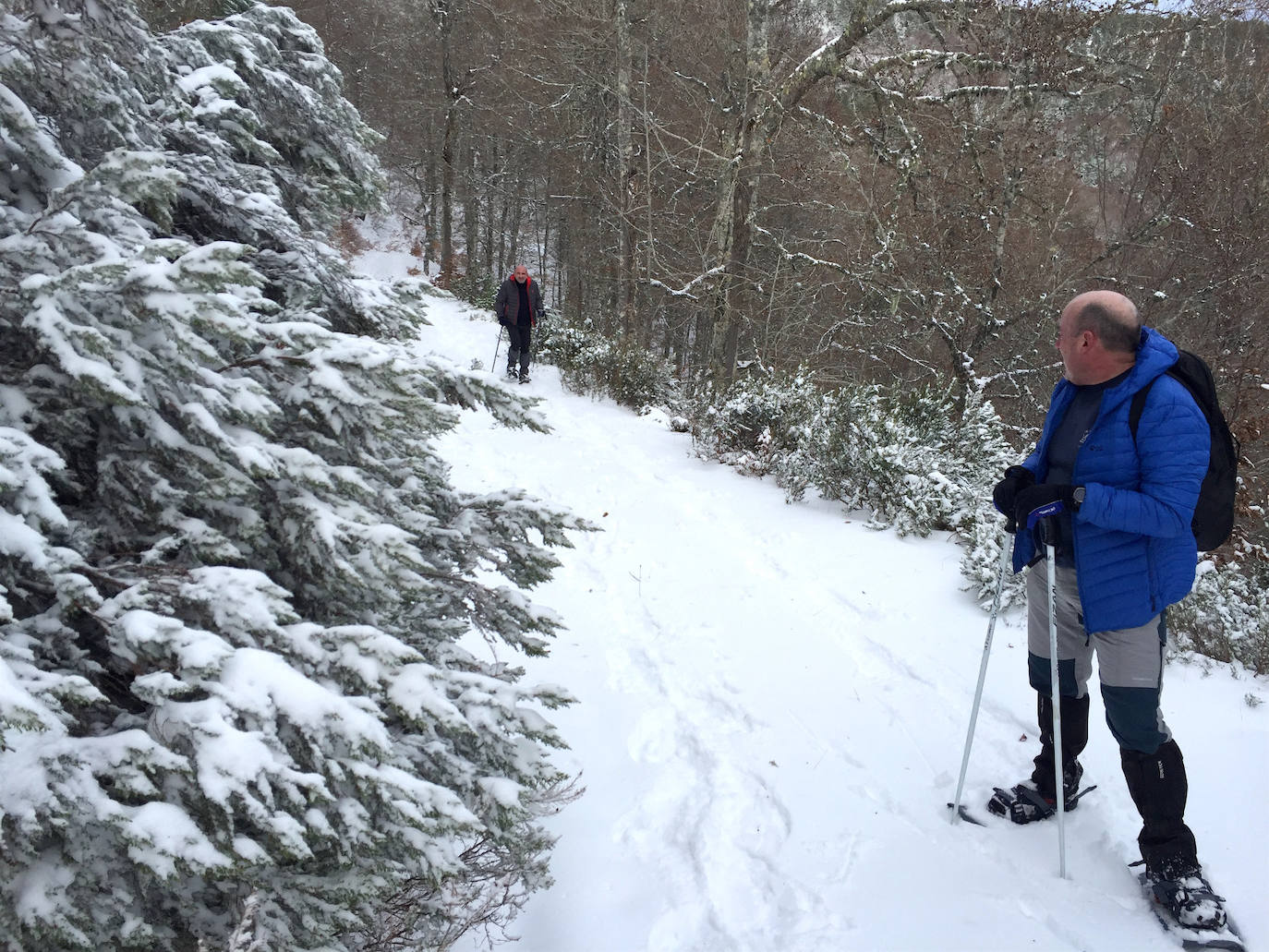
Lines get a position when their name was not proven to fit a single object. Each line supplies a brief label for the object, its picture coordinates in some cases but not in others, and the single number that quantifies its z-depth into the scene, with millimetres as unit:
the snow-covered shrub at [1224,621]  4160
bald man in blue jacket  2455
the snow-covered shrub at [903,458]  6227
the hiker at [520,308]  12164
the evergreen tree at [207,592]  1351
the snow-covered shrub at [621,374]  12102
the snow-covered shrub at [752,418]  8164
